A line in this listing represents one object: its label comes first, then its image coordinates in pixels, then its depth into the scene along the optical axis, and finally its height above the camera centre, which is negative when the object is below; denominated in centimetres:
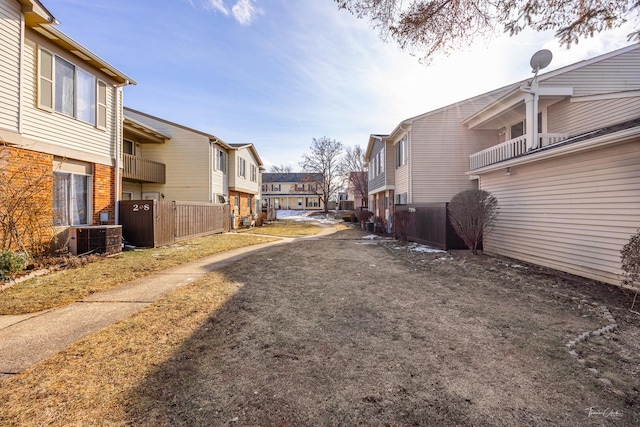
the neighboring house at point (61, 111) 733 +309
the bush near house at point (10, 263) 586 -101
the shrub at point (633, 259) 468 -76
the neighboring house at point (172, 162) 1697 +329
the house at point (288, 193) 5747 +426
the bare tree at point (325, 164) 4497 +774
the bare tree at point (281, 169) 7195 +1117
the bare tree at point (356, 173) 4250 +638
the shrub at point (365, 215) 2130 -10
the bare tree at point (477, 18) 545 +386
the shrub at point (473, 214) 954 -2
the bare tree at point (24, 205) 686 +24
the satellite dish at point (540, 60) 1041 +558
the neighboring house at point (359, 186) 4216 +427
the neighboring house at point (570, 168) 611 +118
